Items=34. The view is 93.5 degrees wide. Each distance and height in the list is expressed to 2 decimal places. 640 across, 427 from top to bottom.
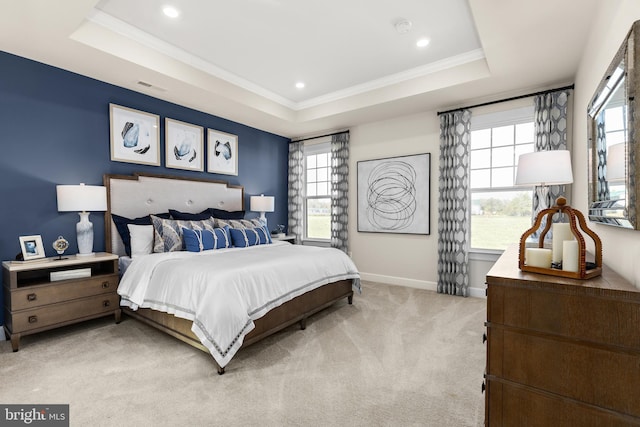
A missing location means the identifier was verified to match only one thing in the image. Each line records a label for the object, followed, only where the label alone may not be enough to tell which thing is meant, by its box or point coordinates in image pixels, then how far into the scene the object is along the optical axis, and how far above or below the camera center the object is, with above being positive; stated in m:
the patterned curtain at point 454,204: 4.16 +0.07
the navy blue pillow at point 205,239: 3.44 -0.35
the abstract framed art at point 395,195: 4.57 +0.23
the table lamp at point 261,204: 5.10 +0.09
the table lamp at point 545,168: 1.86 +0.26
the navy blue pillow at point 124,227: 3.50 -0.20
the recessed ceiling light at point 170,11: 2.66 +1.78
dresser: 1.10 -0.57
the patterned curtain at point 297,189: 5.93 +0.40
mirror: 1.31 +0.35
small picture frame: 2.84 -0.36
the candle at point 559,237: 1.45 -0.14
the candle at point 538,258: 1.40 -0.23
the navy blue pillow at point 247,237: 3.87 -0.36
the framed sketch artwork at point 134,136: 3.61 +0.93
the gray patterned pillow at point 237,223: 4.13 -0.19
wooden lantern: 1.27 -0.18
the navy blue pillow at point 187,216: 4.00 -0.09
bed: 2.30 -0.64
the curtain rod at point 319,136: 5.35 +1.38
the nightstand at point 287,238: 5.31 -0.52
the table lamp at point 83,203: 2.95 +0.07
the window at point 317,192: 5.81 +0.35
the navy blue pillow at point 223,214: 4.49 -0.07
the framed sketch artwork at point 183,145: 4.14 +0.92
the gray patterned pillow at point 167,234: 3.46 -0.28
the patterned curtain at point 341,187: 5.31 +0.39
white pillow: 3.41 -0.34
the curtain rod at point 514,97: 3.48 +1.41
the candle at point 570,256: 1.29 -0.20
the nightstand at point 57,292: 2.61 -0.78
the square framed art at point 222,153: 4.67 +0.91
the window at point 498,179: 3.87 +0.41
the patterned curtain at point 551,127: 3.46 +0.96
